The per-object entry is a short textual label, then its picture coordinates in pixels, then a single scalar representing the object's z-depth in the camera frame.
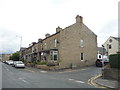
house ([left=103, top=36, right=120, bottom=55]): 31.28
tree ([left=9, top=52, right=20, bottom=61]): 40.52
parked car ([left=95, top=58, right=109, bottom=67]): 17.44
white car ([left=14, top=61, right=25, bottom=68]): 18.75
